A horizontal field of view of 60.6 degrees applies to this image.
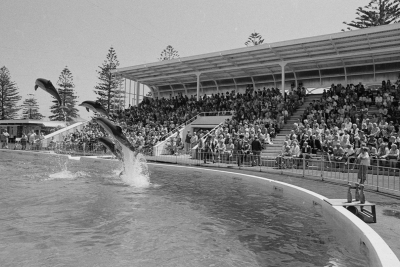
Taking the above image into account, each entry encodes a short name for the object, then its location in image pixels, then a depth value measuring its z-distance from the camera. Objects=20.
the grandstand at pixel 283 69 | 22.08
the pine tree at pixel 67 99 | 64.31
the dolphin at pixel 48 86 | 11.19
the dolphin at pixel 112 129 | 11.84
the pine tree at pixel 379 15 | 38.97
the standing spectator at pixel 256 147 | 17.47
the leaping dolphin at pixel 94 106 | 11.81
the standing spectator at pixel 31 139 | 30.26
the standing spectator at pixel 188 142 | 22.58
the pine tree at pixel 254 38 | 57.62
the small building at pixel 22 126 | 40.91
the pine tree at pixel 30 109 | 74.19
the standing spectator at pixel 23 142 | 30.86
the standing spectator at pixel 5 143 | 32.96
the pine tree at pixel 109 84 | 61.09
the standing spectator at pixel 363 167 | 10.59
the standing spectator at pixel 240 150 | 17.27
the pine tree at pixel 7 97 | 64.88
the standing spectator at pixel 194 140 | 22.16
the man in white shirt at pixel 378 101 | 19.41
